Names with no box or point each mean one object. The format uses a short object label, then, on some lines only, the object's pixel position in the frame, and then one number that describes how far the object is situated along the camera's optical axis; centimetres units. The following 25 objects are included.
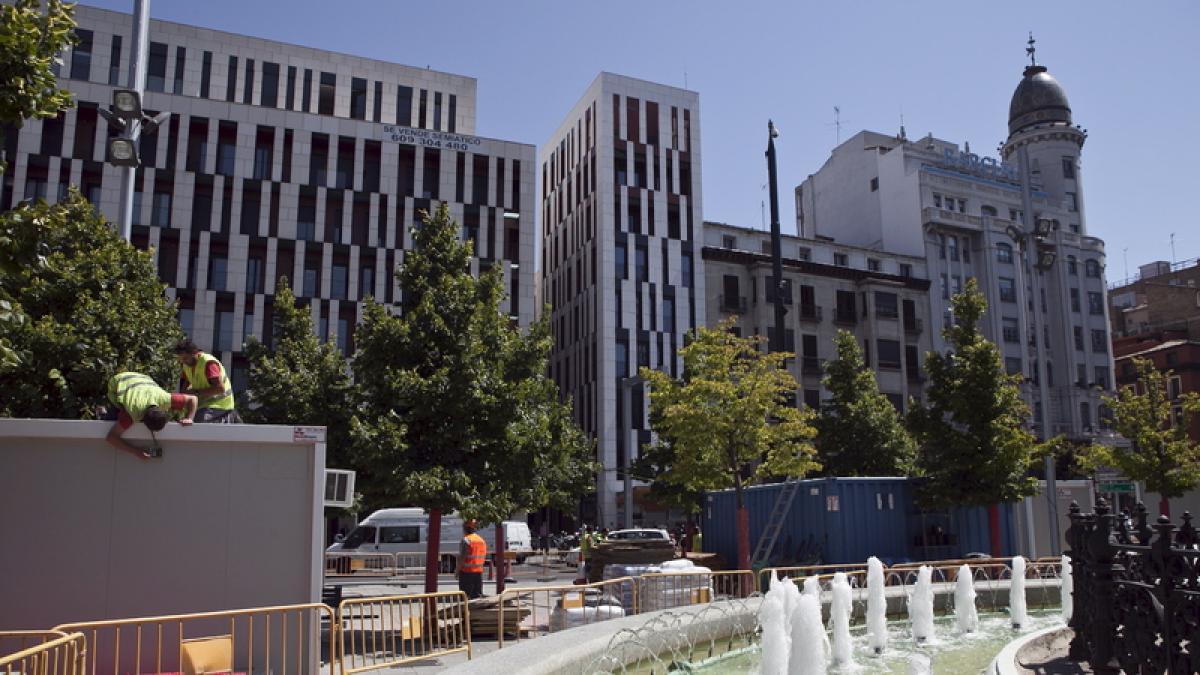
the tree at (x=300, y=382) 1752
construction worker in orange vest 1602
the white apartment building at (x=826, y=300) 5853
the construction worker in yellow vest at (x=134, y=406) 859
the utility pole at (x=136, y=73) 1318
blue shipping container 2362
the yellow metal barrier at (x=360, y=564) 3088
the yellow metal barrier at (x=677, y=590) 1540
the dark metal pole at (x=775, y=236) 2058
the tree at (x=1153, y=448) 2997
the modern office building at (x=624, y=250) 5503
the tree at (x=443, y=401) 1452
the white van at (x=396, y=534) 3291
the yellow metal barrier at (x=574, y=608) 1339
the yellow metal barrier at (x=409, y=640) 1034
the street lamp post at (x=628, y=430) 3316
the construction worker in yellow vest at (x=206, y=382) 1016
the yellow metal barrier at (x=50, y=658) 589
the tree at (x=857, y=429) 3594
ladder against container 2378
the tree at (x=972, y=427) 2456
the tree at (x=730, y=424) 2250
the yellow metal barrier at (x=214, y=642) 820
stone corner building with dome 6338
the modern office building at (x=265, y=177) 4694
